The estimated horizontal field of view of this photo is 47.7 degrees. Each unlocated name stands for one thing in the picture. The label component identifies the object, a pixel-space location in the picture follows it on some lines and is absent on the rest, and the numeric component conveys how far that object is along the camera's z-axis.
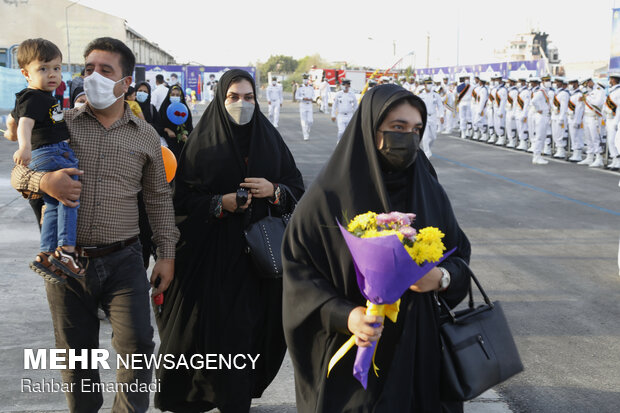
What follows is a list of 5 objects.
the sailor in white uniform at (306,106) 23.80
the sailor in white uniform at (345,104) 22.30
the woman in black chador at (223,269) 3.81
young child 3.03
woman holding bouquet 2.49
